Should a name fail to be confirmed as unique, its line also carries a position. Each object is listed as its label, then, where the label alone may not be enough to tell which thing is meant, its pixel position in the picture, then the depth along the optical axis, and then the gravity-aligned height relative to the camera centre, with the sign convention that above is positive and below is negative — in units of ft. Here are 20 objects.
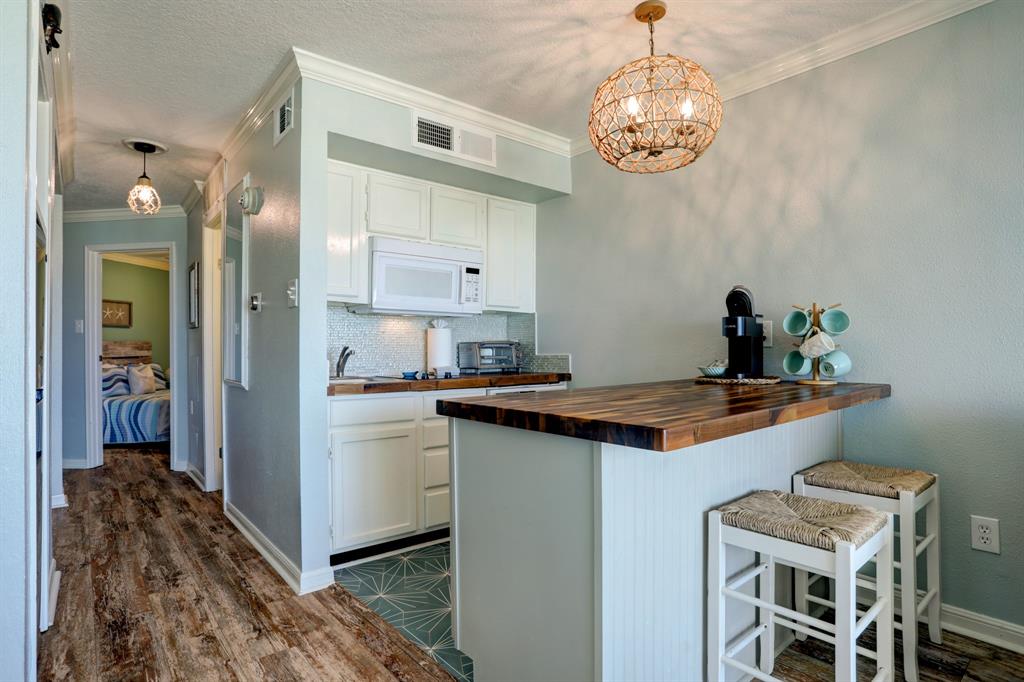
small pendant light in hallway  11.00 +2.98
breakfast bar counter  4.30 -1.50
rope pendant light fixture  6.04 +2.51
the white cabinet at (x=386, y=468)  8.96 -2.05
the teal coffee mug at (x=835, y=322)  7.48 +0.27
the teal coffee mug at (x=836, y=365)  7.34 -0.30
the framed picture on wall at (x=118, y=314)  24.86 +1.49
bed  19.44 -2.30
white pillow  21.31 -1.29
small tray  7.39 -0.52
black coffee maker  7.57 +0.10
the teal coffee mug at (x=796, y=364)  7.61 -0.30
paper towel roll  11.88 -0.06
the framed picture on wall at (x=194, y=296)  14.56 +1.32
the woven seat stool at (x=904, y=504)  5.89 -1.75
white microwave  10.21 +1.27
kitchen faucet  10.71 -0.35
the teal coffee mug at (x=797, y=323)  7.77 +0.27
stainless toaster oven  12.03 -0.27
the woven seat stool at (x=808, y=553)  4.43 -1.74
